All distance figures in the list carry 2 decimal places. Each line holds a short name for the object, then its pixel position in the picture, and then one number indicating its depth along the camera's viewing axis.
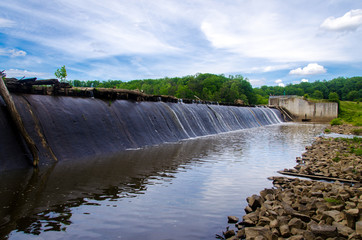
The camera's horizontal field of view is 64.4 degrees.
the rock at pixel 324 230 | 3.87
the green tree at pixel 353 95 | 113.77
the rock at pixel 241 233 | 4.27
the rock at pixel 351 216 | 4.23
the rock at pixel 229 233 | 4.34
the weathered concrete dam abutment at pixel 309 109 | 53.99
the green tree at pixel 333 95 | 103.69
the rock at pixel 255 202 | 5.38
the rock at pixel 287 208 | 4.72
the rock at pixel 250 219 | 4.62
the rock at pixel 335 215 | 4.42
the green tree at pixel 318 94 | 123.94
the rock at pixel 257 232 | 4.01
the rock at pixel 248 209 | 5.29
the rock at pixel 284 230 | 4.04
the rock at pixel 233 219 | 4.91
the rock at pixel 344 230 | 3.92
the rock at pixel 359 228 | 3.88
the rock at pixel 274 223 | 4.28
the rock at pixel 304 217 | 4.54
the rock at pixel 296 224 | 4.23
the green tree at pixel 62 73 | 41.56
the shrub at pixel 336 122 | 37.63
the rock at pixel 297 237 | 3.81
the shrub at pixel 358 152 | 11.17
